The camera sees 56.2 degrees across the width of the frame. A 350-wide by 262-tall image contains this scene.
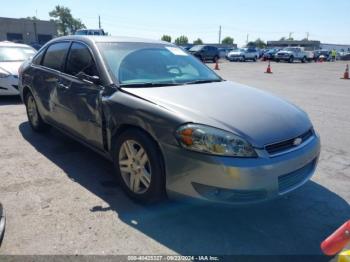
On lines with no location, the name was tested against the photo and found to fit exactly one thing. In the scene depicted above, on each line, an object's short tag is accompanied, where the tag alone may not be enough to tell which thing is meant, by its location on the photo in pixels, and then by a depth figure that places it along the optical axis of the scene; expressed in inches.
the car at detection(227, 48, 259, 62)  1402.6
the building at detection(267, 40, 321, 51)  3953.5
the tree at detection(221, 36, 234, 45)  5307.6
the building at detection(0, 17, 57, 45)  2306.8
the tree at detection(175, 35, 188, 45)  4143.2
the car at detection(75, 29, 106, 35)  1189.1
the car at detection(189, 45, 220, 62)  1213.7
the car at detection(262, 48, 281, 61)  1513.3
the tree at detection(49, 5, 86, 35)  3932.1
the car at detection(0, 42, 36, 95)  309.9
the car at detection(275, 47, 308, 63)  1371.8
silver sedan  103.3
